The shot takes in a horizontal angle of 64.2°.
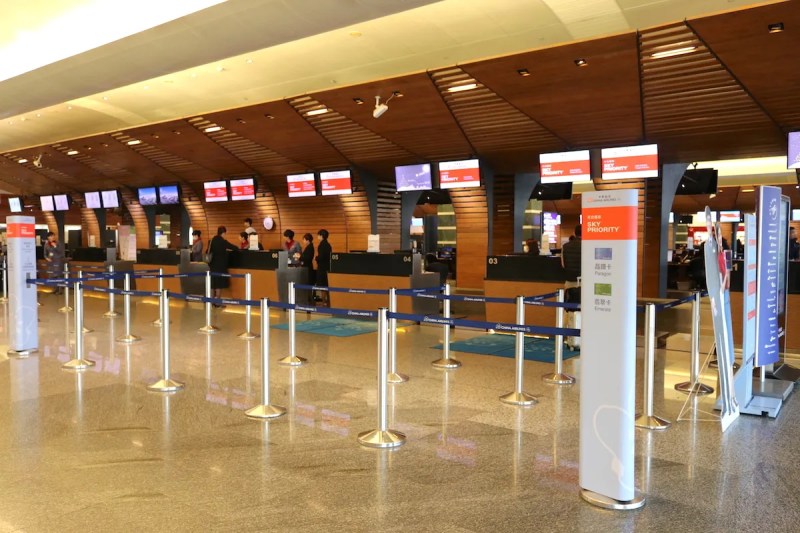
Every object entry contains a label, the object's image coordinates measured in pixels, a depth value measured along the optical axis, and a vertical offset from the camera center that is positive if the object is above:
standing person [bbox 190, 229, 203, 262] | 14.71 -0.01
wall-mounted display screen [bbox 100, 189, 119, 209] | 21.17 +1.70
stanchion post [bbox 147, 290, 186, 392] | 5.78 -0.99
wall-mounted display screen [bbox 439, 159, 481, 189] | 12.64 +1.50
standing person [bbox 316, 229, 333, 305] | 12.00 -0.19
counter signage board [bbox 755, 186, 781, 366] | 5.26 -0.22
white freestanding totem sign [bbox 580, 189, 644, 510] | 3.27 -0.52
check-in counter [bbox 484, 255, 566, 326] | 9.07 -0.48
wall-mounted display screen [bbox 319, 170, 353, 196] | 14.45 +1.53
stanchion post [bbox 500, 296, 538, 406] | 5.38 -1.24
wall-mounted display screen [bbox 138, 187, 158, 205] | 19.64 +1.67
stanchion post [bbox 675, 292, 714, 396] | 5.80 -1.11
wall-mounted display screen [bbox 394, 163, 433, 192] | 13.24 +1.50
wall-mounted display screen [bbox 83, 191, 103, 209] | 21.64 +1.72
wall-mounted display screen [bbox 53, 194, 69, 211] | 23.53 +1.81
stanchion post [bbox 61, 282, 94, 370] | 6.69 -1.07
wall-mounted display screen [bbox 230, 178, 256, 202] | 16.48 +1.58
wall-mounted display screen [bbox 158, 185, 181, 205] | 18.93 +1.65
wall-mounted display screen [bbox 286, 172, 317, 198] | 15.08 +1.53
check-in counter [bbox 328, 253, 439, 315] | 10.52 -0.49
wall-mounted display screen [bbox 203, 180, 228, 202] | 17.17 +1.60
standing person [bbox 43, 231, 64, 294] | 14.75 -0.14
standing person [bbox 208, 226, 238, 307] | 12.64 -0.17
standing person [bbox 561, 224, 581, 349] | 8.09 -0.24
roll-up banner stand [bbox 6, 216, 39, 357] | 7.43 -0.49
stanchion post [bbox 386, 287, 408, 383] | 5.32 -0.99
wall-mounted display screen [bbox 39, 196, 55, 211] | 24.14 +1.80
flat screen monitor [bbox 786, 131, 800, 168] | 9.09 +1.37
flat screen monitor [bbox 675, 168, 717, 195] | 12.38 +1.29
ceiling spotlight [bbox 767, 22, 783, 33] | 6.40 +2.22
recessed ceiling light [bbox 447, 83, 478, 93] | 9.18 +2.34
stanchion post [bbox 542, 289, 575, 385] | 6.16 -1.21
